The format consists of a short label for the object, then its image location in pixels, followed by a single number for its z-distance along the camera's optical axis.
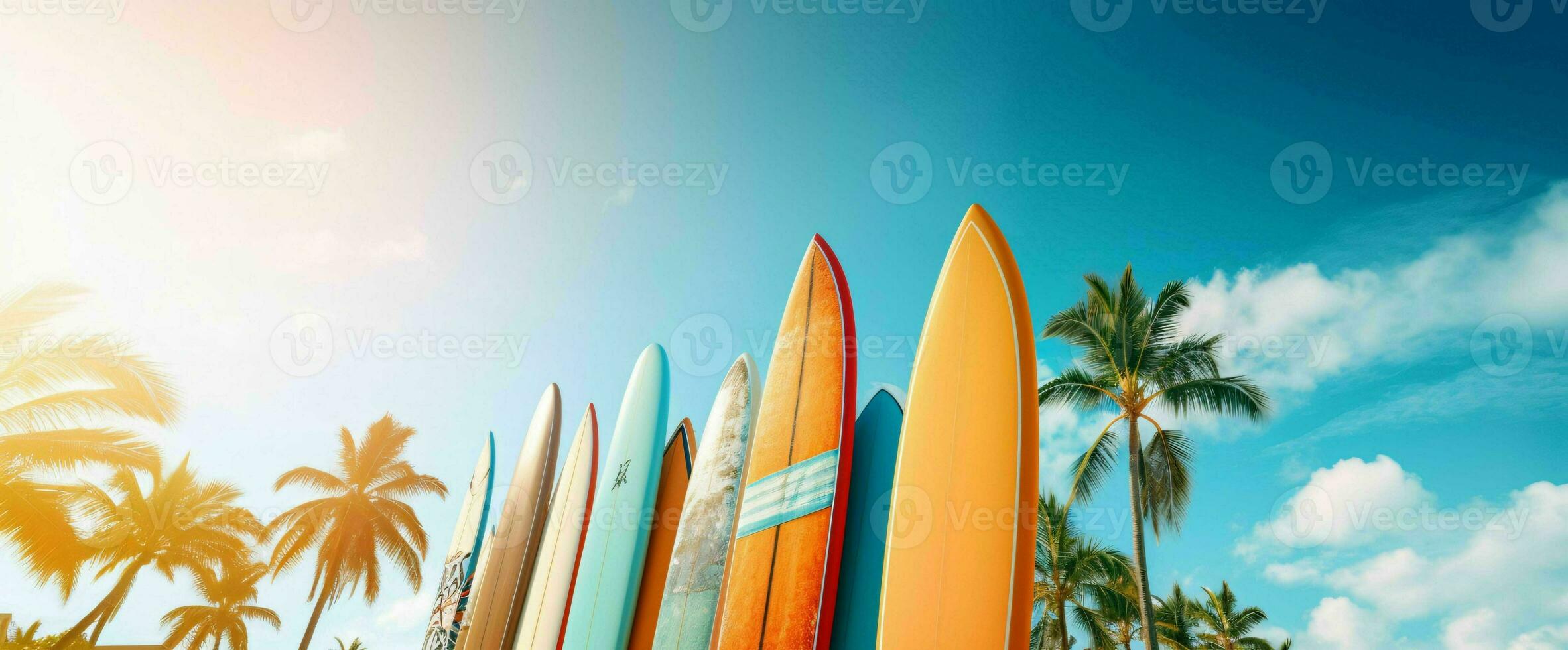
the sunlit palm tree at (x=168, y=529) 13.60
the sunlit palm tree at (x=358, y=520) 16.33
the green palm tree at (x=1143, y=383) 10.23
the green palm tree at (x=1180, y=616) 23.44
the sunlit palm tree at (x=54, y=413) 9.64
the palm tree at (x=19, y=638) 13.57
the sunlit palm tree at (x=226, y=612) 17.91
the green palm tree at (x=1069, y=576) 15.60
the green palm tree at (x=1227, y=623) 23.55
